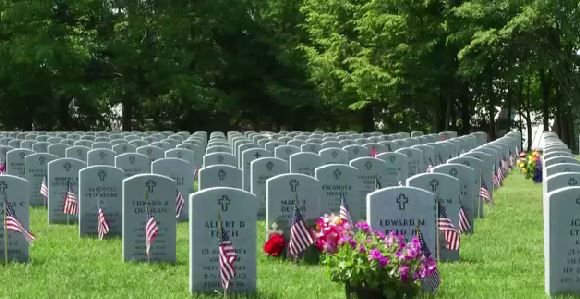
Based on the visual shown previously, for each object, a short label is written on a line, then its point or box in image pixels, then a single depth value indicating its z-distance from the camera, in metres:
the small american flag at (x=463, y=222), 13.64
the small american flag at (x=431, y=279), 10.14
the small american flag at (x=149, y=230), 11.73
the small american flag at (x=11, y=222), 11.80
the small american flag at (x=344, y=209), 12.95
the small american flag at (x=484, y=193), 17.34
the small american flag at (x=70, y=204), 15.50
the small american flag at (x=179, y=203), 15.17
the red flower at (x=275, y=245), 12.55
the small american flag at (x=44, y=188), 16.80
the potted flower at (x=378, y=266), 9.20
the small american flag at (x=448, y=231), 11.77
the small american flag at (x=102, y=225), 14.21
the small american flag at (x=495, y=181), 21.73
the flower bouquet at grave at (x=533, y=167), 24.81
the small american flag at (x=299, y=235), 12.19
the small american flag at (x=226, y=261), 10.02
